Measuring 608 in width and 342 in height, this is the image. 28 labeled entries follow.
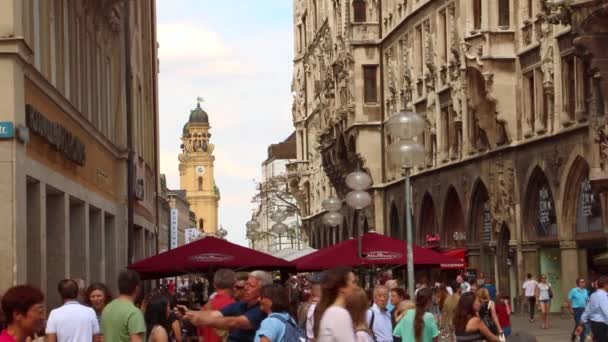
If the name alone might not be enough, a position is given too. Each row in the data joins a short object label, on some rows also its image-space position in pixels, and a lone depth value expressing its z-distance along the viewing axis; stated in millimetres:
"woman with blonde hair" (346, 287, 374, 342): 10680
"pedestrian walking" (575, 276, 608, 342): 24859
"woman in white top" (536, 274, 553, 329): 40375
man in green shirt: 13879
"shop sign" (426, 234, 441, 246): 57938
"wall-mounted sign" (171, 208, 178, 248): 143500
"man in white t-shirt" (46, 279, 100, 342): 14062
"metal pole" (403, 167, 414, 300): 23094
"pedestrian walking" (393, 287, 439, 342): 17219
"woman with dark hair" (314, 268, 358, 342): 10406
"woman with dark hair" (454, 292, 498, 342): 16094
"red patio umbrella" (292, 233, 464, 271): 28516
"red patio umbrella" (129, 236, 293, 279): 26938
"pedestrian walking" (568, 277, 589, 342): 33500
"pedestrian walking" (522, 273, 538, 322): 43900
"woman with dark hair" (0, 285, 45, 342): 8727
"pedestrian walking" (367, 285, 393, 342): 17031
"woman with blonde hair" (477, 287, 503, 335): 24516
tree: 117238
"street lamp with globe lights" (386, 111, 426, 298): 23281
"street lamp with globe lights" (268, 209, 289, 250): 52497
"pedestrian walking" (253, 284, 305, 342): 11656
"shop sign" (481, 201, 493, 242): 52100
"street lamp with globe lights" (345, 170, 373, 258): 31484
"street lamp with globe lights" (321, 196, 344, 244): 41219
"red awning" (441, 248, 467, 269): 51728
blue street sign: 23219
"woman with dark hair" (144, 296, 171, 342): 16031
